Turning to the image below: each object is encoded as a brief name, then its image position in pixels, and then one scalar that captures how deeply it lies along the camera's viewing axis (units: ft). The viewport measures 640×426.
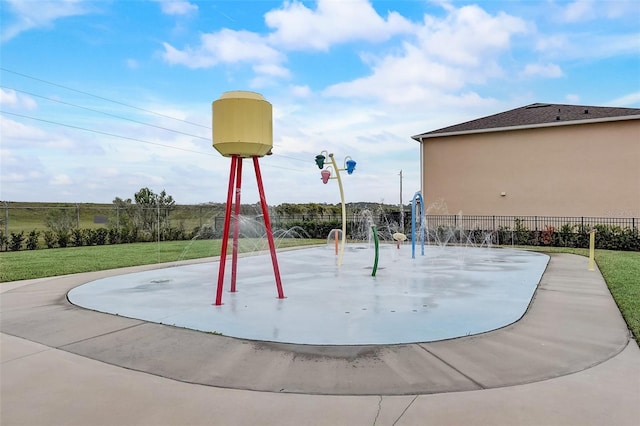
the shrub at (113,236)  59.72
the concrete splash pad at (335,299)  15.24
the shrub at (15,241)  49.26
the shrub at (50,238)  52.90
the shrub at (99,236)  57.77
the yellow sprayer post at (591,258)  31.00
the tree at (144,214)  64.08
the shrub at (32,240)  50.80
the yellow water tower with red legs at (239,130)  19.69
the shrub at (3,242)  48.55
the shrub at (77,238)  55.93
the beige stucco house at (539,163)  55.06
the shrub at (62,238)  54.08
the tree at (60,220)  56.50
